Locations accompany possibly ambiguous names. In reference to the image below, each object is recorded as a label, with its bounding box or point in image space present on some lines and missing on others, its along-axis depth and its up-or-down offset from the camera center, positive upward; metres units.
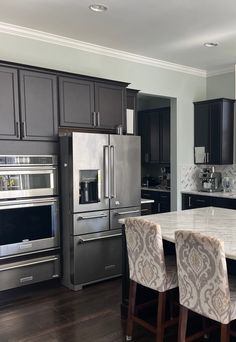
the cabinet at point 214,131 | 5.62 +0.36
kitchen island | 2.51 -0.60
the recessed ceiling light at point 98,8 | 3.36 +1.42
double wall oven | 3.53 -0.70
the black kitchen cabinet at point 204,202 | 5.27 -0.78
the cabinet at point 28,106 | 3.52 +0.52
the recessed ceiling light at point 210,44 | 4.50 +1.41
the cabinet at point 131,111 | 4.78 +0.59
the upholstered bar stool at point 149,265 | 2.48 -0.83
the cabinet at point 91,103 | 3.96 +0.61
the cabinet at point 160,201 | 6.12 -0.85
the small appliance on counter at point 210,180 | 5.93 -0.47
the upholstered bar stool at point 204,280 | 2.02 -0.77
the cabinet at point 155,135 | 6.70 +0.37
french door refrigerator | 3.82 -0.53
